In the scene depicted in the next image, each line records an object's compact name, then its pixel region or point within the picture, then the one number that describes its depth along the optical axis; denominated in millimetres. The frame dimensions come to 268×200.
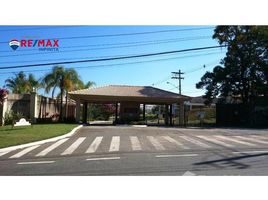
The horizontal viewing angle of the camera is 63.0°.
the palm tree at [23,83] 19900
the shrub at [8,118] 14464
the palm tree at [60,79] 19307
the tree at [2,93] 11446
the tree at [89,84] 24177
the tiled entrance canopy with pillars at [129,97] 17528
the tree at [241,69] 16292
